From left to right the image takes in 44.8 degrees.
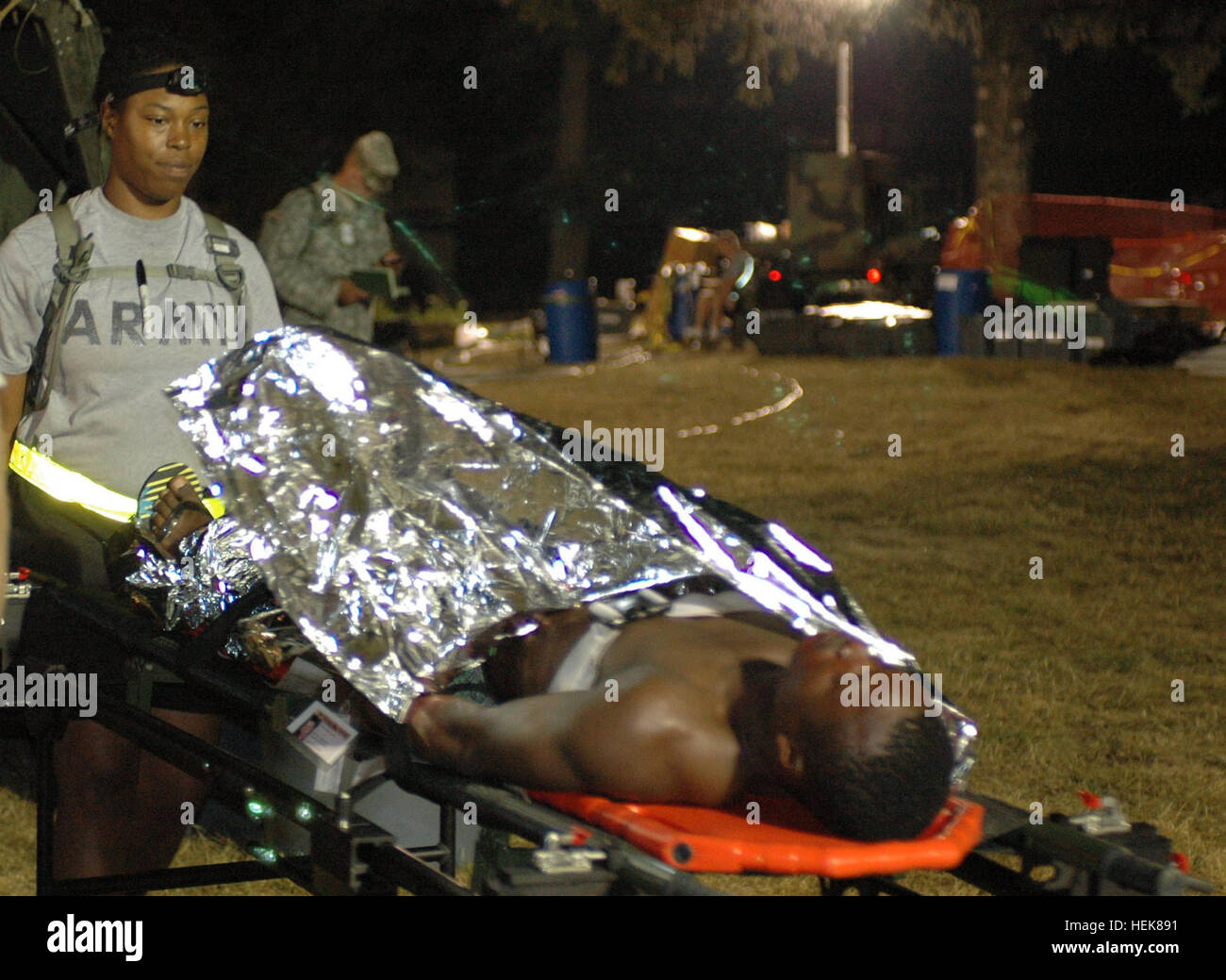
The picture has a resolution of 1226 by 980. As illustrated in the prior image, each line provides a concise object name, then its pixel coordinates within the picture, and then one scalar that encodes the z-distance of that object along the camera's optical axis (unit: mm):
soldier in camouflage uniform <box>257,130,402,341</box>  6340
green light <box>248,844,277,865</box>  2809
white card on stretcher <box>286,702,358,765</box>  2783
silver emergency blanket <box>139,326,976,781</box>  2797
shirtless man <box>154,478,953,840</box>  2268
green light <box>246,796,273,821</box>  2812
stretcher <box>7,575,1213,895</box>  2209
